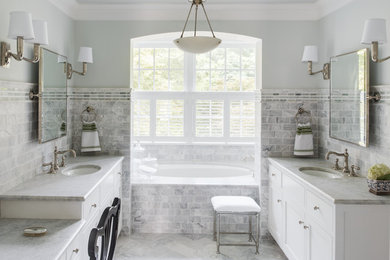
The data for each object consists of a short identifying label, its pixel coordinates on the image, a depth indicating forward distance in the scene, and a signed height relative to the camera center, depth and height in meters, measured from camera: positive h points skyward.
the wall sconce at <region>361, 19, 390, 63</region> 2.48 +0.67
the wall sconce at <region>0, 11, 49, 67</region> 2.22 +0.58
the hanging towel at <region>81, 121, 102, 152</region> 3.78 -0.18
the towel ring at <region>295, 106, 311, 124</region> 3.88 +0.09
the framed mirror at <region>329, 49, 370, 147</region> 2.81 +0.23
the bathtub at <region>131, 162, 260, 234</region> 3.95 -0.95
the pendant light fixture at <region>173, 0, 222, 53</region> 2.46 +0.58
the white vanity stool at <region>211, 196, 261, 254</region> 3.47 -0.85
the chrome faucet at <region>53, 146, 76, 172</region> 3.03 -0.34
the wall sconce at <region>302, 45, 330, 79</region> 3.60 +0.72
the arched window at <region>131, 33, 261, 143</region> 5.04 +0.44
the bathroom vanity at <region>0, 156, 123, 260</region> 1.65 -0.59
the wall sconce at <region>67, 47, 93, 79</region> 3.69 +0.72
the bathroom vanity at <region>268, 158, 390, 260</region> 2.16 -0.66
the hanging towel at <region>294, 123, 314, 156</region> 3.70 -0.20
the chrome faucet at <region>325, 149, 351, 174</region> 3.04 -0.35
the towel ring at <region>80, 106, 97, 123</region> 3.94 +0.09
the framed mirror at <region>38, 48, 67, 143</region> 2.88 +0.24
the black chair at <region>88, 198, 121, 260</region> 1.31 -0.46
